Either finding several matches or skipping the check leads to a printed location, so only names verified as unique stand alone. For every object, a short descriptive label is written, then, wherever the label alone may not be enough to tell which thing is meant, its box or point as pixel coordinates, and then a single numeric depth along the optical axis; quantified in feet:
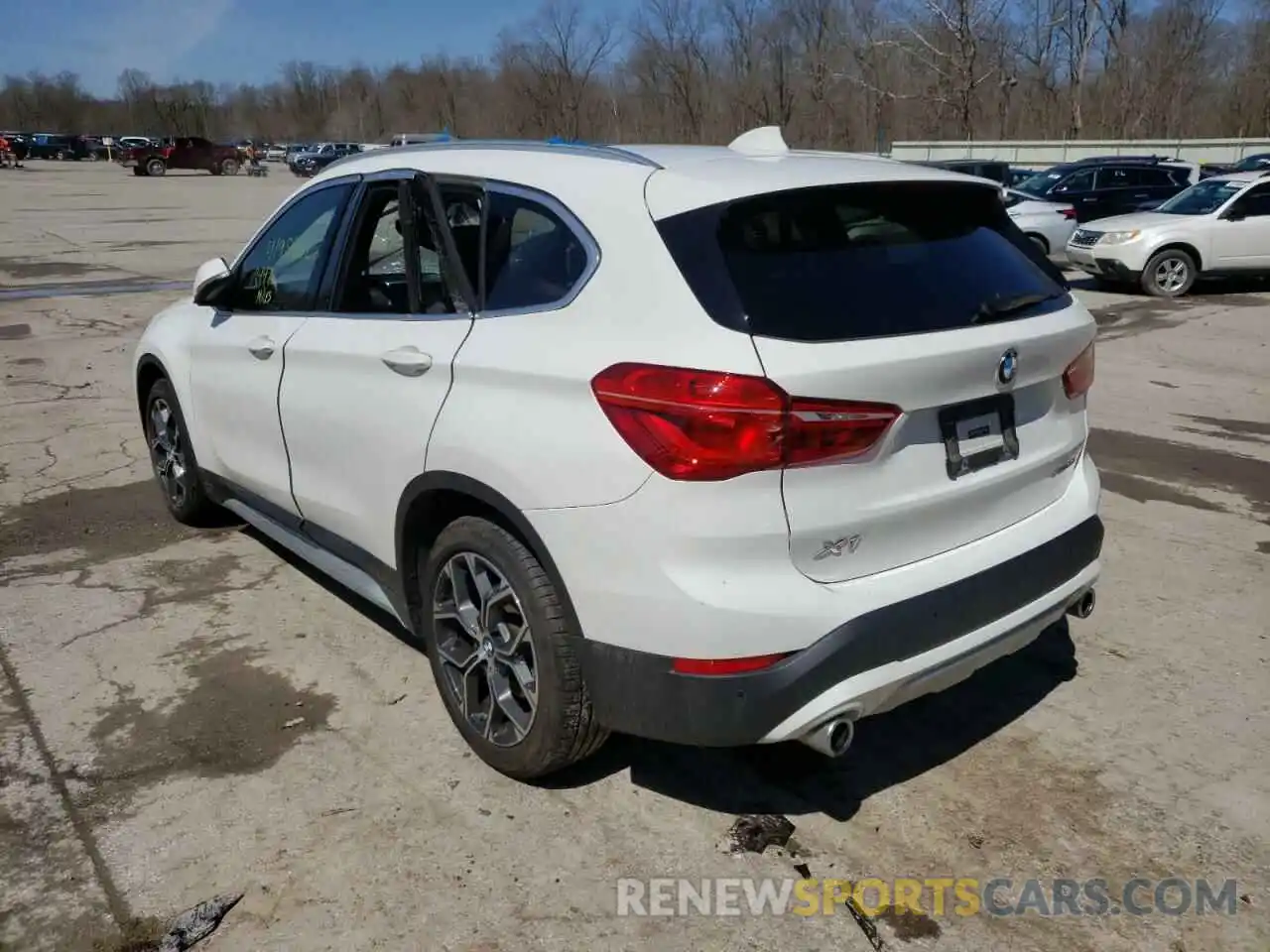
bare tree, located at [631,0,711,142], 256.32
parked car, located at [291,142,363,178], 195.71
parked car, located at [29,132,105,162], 246.27
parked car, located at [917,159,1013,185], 60.08
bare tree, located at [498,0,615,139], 274.98
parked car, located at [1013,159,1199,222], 62.23
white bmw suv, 8.34
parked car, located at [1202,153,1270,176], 85.61
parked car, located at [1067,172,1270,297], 48.32
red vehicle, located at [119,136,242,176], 178.19
